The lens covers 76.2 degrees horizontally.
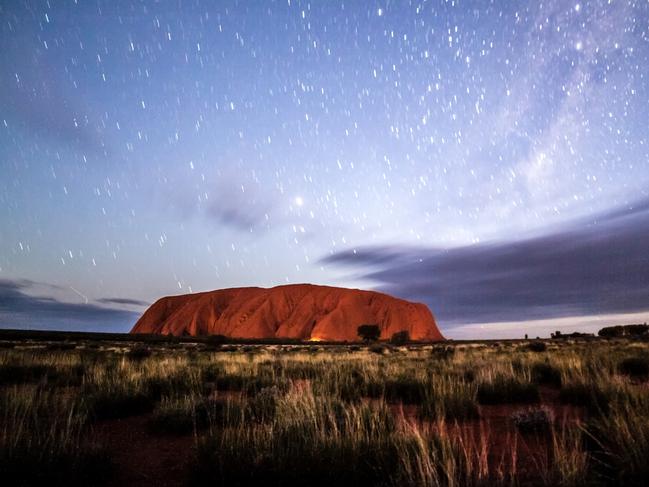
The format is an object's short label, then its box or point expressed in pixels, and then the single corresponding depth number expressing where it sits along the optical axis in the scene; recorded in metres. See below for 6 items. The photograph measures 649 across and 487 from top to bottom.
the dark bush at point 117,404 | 7.34
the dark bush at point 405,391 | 8.67
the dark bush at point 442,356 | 20.82
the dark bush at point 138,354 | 22.70
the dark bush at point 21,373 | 11.28
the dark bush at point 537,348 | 27.03
